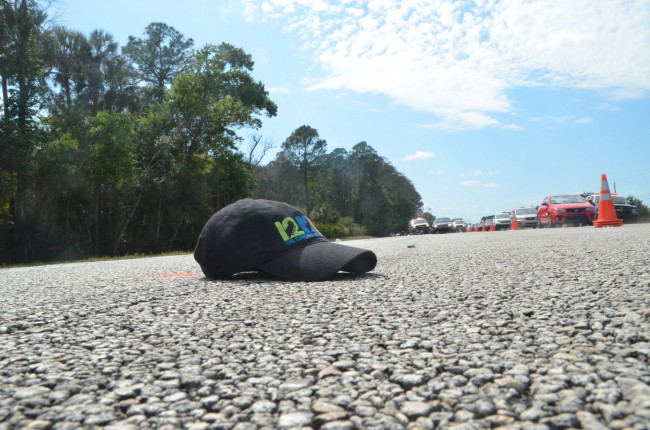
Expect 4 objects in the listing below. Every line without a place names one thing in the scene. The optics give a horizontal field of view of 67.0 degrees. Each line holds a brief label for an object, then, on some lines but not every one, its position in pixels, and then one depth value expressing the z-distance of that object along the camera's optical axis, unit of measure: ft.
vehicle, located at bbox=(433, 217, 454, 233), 129.11
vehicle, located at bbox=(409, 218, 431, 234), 137.83
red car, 68.29
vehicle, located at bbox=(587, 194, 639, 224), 72.84
